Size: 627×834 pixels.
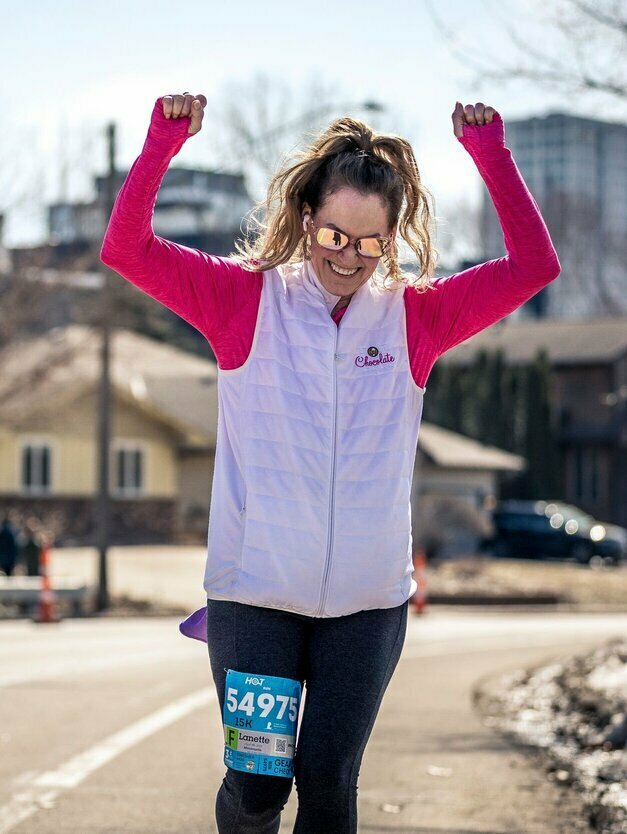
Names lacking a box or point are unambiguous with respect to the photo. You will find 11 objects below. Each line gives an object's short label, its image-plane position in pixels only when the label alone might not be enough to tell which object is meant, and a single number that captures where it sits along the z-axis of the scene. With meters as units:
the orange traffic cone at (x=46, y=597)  22.86
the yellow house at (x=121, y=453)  41.91
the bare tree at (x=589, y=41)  12.81
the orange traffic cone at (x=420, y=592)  28.82
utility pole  27.30
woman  4.02
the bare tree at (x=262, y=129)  27.48
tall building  83.50
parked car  48.91
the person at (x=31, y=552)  28.91
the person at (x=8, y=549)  29.59
